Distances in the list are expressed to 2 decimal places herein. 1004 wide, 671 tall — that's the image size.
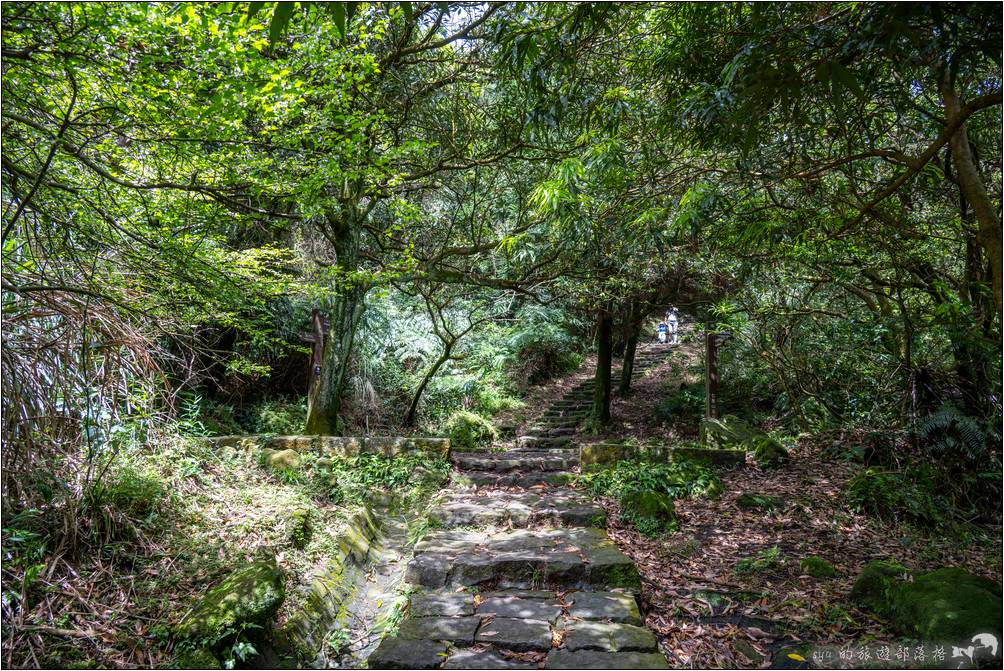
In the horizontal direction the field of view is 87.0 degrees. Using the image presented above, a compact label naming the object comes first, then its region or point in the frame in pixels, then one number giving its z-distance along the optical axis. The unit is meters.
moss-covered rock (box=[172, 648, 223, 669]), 2.55
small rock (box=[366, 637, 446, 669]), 2.89
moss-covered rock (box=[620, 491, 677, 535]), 5.09
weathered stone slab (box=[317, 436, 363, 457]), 6.51
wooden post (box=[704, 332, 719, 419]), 9.08
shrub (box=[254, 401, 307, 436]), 8.55
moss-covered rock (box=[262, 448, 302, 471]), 5.40
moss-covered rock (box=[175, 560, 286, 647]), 2.66
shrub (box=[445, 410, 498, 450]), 9.14
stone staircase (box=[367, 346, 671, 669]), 2.95
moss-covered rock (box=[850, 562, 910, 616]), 3.43
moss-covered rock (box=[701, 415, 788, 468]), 6.66
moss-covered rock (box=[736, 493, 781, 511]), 5.36
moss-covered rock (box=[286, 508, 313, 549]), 3.93
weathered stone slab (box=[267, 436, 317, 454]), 6.52
